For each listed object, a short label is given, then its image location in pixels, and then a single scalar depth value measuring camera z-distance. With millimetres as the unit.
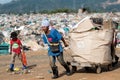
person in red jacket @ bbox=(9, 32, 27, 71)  12742
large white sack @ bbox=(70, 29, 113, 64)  10844
